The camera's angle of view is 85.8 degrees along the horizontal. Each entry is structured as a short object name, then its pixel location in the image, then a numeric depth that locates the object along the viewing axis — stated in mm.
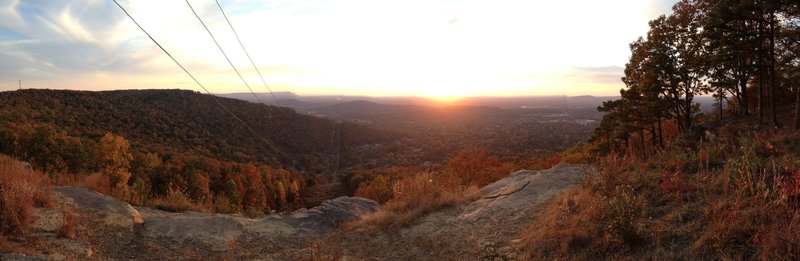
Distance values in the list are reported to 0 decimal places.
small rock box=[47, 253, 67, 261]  6085
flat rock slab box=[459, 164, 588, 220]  9422
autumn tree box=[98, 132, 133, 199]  37631
